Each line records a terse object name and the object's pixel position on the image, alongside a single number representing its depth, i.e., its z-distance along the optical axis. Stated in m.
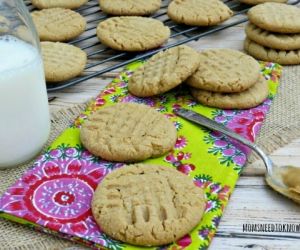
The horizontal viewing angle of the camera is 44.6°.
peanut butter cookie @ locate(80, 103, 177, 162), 0.24
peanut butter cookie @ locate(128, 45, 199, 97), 0.28
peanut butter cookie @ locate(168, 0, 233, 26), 0.39
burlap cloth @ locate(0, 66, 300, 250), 0.21
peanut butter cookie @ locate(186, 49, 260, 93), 0.29
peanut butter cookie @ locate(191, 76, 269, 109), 0.29
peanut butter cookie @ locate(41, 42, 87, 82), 0.31
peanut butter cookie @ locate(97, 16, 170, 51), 0.35
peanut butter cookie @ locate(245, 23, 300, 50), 0.34
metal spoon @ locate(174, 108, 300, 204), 0.23
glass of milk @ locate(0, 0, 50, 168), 0.23
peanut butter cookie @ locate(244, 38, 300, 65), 0.34
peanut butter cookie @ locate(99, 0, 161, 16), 0.40
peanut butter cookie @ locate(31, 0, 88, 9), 0.42
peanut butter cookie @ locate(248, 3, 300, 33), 0.34
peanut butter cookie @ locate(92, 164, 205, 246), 0.20
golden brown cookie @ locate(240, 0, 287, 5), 0.42
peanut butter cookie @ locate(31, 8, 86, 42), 0.36
